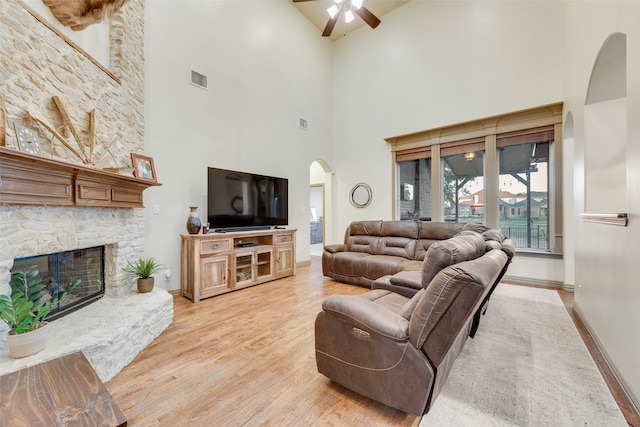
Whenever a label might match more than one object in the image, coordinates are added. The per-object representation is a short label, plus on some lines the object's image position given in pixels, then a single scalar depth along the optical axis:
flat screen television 3.83
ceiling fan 4.08
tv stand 3.42
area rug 1.50
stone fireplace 1.76
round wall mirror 6.09
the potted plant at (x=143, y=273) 2.74
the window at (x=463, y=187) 4.88
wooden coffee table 0.94
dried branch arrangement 2.02
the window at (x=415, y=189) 5.50
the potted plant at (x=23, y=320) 1.57
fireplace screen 2.10
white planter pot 1.57
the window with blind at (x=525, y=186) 4.29
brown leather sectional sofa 1.29
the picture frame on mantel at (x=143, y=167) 2.97
